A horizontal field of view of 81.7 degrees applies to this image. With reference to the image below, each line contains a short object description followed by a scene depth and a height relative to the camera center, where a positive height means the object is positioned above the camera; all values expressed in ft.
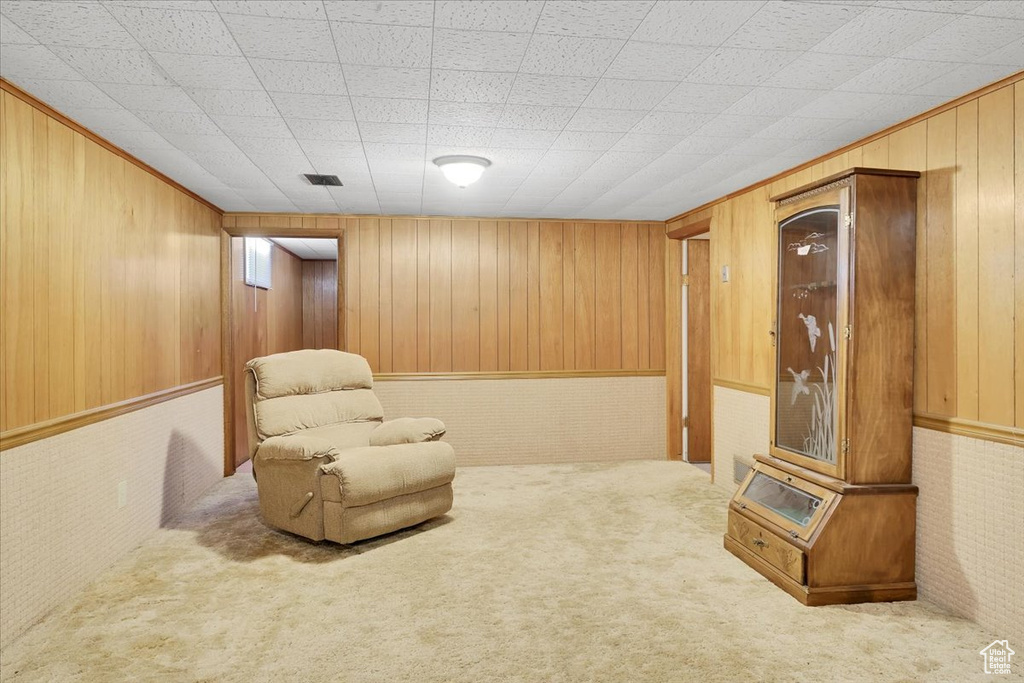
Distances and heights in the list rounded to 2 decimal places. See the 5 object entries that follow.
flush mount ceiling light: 10.91 +3.18
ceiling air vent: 12.38 +3.38
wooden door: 17.21 -0.39
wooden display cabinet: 8.29 -1.10
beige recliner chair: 10.28 -2.14
